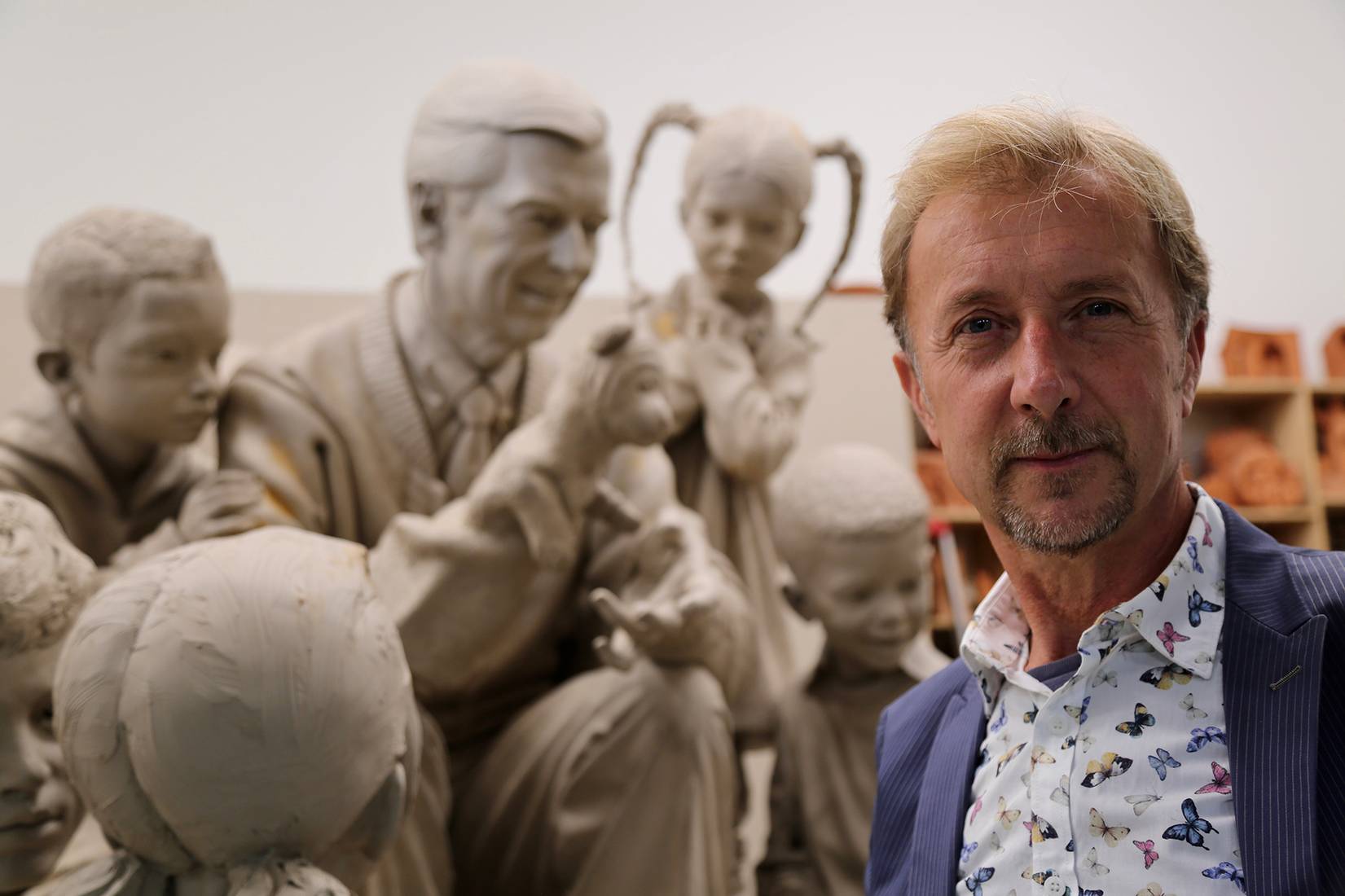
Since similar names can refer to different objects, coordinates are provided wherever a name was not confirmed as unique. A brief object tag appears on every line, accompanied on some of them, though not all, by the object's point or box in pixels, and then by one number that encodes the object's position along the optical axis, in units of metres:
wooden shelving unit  4.76
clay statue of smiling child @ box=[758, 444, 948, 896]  2.33
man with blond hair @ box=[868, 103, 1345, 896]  1.00
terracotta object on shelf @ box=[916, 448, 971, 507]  4.59
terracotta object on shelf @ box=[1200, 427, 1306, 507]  4.84
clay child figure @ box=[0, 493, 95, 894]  1.37
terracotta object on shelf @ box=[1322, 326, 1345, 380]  5.11
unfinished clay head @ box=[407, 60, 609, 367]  2.22
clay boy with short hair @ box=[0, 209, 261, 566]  2.07
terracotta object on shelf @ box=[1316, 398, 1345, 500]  4.96
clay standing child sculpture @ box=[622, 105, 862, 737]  2.76
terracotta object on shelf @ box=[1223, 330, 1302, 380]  4.98
